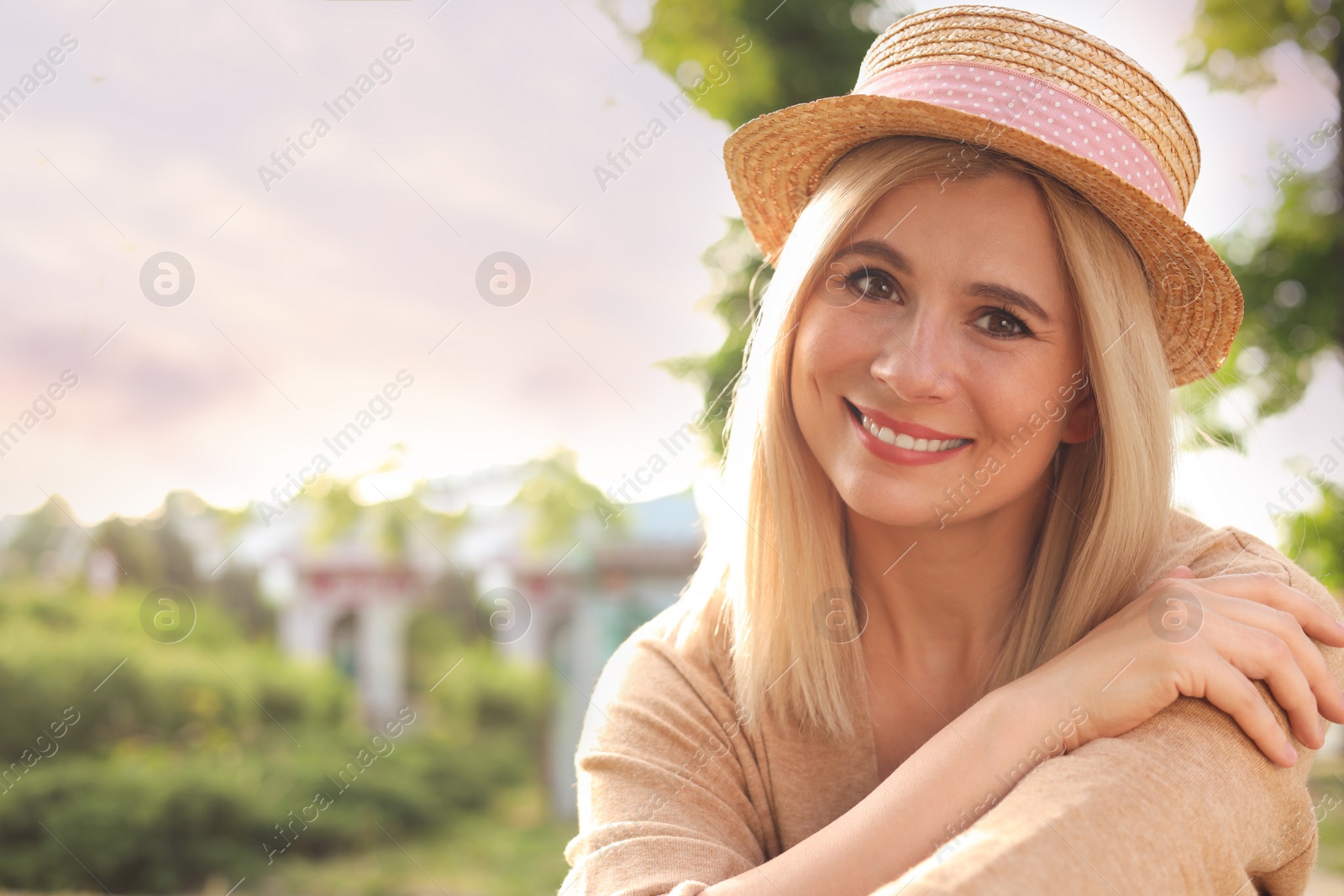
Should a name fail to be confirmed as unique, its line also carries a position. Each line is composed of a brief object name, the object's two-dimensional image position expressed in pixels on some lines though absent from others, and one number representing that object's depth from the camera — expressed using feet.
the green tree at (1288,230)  17.71
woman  4.80
